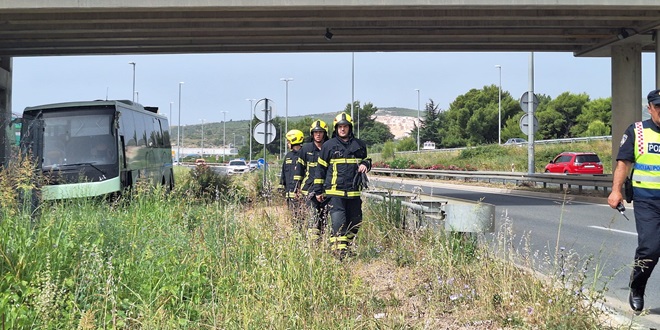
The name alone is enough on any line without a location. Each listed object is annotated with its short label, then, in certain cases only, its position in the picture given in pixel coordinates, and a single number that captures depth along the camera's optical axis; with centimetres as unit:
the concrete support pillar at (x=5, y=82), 2593
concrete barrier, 736
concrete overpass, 1762
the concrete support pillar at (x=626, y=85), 2364
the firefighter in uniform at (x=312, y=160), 935
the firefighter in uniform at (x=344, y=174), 809
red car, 3472
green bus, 1633
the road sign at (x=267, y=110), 1833
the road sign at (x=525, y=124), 2835
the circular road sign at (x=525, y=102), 2804
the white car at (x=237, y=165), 5259
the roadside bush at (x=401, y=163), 5403
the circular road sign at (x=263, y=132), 1900
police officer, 589
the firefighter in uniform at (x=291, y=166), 1033
